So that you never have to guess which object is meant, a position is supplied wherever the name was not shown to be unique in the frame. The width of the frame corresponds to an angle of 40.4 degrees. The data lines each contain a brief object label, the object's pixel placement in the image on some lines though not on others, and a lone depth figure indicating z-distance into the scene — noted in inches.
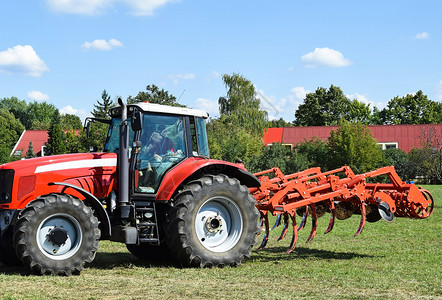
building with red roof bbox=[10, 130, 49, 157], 2684.5
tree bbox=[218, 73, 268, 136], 2327.8
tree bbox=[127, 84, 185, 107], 2239.2
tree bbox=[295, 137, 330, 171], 2094.0
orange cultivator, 386.3
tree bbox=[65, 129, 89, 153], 1681.0
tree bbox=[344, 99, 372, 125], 3412.9
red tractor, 315.6
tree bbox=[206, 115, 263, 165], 1862.2
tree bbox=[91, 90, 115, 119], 2533.0
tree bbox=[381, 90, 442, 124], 3272.6
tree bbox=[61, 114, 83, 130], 3673.2
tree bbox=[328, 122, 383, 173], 1996.8
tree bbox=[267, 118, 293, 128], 4178.2
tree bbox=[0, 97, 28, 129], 4581.7
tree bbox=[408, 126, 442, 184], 1968.5
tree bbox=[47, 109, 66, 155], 1914.4
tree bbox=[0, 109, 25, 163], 3444.9
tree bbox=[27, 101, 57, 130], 4598.9
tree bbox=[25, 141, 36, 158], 2397.9
